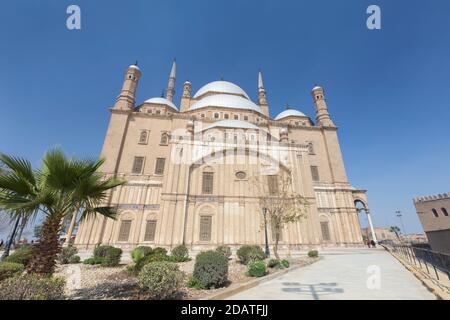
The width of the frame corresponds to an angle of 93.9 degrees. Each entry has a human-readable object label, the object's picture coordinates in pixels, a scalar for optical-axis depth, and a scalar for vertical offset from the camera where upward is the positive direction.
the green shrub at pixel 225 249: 12.43 -0.11
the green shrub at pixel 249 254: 11.38 -0.33
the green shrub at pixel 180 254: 12.98 -0.44
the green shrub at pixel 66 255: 12.43 -0.54
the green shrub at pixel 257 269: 8.31 -0.79
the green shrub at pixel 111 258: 11.27 -0.61
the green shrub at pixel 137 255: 9.13 -0.36
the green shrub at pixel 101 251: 11.97 -0.31
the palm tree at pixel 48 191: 4.68 +1.18
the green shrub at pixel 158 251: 10.06 -0.21
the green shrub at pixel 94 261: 11.80 -0.79
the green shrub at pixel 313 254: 14.24 -0.37
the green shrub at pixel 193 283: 6.72 -1.09
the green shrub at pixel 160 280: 5.36 -0.81
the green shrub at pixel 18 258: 9.23 -0.54
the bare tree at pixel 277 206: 12.89 +2.51
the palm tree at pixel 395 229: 67.06 +5.93
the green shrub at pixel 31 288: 3.90 -0.77
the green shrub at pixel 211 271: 6.65 -0.71
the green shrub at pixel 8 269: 5.86 -0.66
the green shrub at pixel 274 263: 10.18 -0.70
